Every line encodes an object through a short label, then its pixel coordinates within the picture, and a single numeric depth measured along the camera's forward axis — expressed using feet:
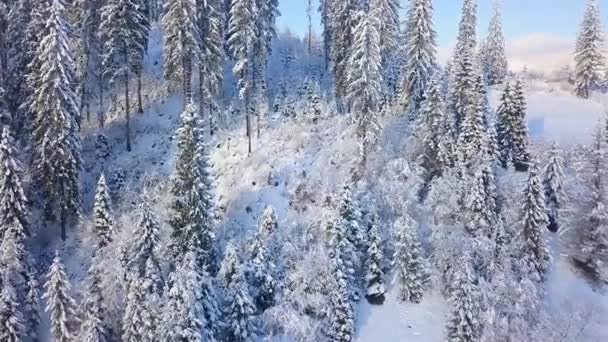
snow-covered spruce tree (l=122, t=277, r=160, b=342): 107.34
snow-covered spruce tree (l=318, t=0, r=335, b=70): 228.26
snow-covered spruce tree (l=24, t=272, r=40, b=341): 118.62
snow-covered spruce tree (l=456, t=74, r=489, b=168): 141.90
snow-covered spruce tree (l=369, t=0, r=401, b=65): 166.09
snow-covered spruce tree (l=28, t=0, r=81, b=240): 140.15
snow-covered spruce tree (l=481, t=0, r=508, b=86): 263.08
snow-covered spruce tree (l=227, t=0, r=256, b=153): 166.50
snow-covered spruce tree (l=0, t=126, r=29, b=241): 127.34
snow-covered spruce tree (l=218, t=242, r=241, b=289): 114.42
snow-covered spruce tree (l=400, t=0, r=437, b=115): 174.29
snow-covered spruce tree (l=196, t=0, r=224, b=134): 172.24
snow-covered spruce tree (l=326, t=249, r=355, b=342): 116.67
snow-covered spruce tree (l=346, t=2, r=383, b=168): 151.12
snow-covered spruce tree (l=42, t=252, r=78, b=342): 112.98
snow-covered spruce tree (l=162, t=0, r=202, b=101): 163.32
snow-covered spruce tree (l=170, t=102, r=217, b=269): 122.42
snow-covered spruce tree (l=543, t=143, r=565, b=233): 142.51
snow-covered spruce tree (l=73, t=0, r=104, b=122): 174.19
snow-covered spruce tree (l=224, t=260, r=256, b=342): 111.96
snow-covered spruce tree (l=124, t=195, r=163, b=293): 116.98
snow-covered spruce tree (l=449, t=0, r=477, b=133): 156.87
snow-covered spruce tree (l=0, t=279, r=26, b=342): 111.75
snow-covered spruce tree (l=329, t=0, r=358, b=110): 177.02
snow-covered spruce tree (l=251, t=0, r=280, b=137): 173.58
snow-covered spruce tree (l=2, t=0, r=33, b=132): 155.94
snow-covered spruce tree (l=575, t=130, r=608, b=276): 135.44
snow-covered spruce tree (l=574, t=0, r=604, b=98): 237.86
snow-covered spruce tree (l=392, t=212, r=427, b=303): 127.54
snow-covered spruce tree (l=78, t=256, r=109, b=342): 110.52
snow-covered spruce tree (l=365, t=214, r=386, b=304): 128.67
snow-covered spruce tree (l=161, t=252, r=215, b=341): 103.71
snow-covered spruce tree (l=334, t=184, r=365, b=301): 124.98
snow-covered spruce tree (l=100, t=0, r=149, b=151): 169.78
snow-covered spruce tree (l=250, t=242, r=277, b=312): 120.06
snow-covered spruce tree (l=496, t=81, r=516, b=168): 159.74
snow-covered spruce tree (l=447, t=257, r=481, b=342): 112.37
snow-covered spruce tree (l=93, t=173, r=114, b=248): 133.08
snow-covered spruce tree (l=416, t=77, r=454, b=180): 147.43
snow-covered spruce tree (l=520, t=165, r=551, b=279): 130.31
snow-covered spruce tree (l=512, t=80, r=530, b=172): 159.33
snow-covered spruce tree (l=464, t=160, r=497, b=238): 131.34
